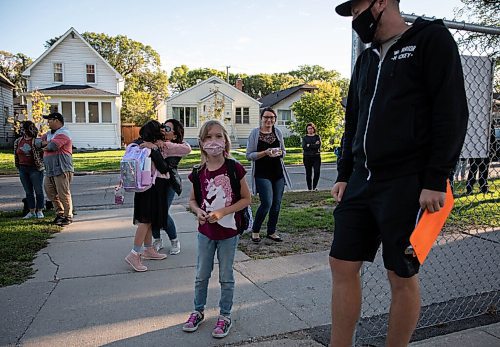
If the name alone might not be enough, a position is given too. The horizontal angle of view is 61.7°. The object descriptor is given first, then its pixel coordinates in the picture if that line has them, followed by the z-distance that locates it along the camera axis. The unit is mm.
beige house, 36375
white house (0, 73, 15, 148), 32688
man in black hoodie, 2088
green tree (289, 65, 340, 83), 99688
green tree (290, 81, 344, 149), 28547
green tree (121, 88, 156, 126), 41562
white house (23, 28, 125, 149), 29297
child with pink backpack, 4809
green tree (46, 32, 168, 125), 53375
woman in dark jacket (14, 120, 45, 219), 7840
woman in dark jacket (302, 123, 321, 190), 11281
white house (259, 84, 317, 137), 42062
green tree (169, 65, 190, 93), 85875
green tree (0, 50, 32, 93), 60344
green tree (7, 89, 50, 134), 21794
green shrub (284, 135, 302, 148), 34781
